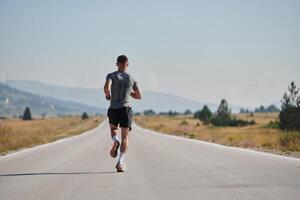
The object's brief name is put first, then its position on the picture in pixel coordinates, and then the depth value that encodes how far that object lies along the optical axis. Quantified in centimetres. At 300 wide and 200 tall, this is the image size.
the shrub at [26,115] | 16975
